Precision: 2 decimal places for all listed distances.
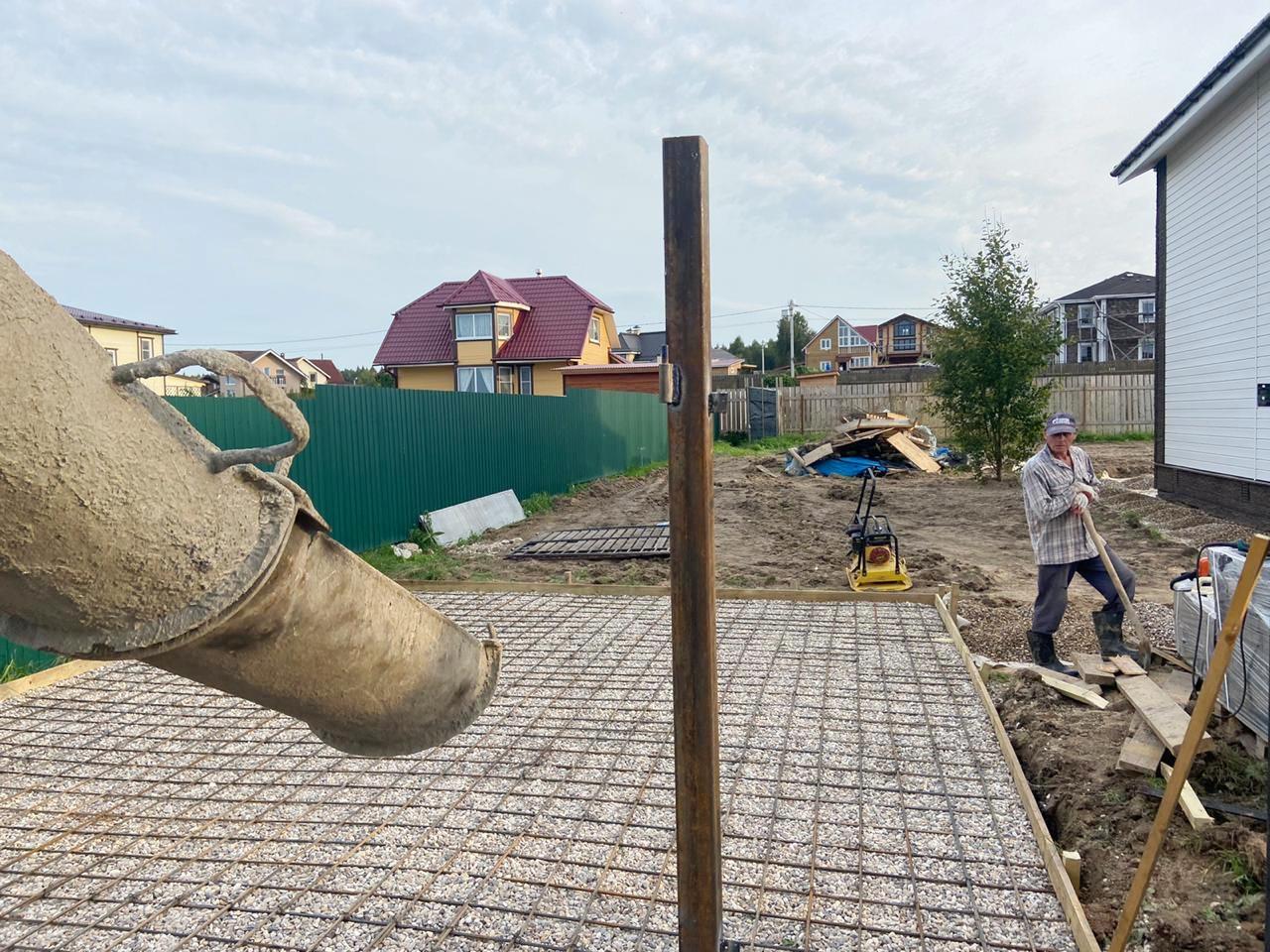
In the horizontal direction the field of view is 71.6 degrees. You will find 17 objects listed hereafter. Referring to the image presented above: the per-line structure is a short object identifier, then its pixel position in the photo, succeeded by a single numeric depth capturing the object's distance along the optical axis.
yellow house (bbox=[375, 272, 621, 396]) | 28.88
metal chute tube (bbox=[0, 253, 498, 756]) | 0.95
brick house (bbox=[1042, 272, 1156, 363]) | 41.00
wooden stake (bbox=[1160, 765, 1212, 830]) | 3.22
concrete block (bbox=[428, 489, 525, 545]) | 10.52
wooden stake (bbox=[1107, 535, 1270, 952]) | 2.19
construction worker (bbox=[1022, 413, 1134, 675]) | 5.34
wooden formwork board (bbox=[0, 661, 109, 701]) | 5.05
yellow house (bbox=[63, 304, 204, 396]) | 26.80
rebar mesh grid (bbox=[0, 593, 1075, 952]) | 2.74
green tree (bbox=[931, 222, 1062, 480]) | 14.63
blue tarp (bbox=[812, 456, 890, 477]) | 17.23
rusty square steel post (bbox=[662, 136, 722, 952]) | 2.02
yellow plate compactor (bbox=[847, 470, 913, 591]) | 7.27
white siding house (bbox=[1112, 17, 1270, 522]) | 9.27
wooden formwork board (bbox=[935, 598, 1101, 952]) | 2.56
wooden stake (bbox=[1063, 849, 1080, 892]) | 2.89
